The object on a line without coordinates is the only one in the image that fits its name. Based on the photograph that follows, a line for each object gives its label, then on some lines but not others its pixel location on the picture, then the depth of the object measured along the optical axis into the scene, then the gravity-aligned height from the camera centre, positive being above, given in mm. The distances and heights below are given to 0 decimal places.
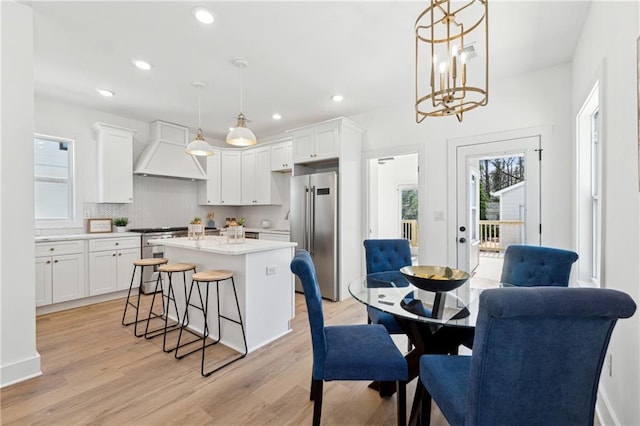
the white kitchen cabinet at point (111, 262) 3908 -704
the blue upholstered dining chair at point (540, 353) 909 -479
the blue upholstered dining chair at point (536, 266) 1967 -396
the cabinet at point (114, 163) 4242 +726
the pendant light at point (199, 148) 3277 +723
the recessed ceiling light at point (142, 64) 2977 +1536
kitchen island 2631 -725
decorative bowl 1635 -418
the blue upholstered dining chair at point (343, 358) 1523 -780
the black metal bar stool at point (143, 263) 3010 -546
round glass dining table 1587 -579
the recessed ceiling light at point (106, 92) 3676 +1530
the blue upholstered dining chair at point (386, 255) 2742 -415
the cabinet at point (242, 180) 5430 +611
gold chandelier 1492 +1536
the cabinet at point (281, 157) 5061 +963
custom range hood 4641 +931
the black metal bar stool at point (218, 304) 2404 -899
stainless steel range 4359 -584
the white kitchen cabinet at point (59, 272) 3471 -740
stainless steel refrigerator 4121 -156
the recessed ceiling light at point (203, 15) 2211 +1534
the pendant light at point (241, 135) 2846 +746
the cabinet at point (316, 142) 4133 +1031
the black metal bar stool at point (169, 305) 2719 -1040
